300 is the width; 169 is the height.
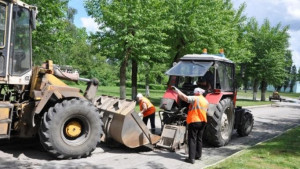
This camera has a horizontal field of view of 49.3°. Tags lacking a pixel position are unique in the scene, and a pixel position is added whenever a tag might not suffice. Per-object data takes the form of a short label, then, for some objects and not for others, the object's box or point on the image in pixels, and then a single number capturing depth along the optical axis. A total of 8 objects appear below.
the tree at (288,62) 38.06
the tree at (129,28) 17.09
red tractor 8.76
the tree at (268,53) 35.66
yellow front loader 6.56
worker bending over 9.66
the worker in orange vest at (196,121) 7.38
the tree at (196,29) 20.27
